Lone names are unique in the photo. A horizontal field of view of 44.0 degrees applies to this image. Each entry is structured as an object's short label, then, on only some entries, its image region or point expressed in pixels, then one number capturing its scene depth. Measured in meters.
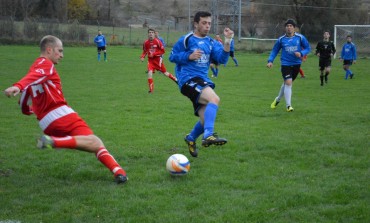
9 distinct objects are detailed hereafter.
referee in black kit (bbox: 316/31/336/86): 17.97
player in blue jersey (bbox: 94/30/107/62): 29.56
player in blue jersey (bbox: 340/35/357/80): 21.08
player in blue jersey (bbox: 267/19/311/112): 11.30
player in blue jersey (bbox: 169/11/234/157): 6.33
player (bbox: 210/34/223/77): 20.28
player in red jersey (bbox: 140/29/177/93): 15.67
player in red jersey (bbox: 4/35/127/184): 5.07
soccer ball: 5.55
